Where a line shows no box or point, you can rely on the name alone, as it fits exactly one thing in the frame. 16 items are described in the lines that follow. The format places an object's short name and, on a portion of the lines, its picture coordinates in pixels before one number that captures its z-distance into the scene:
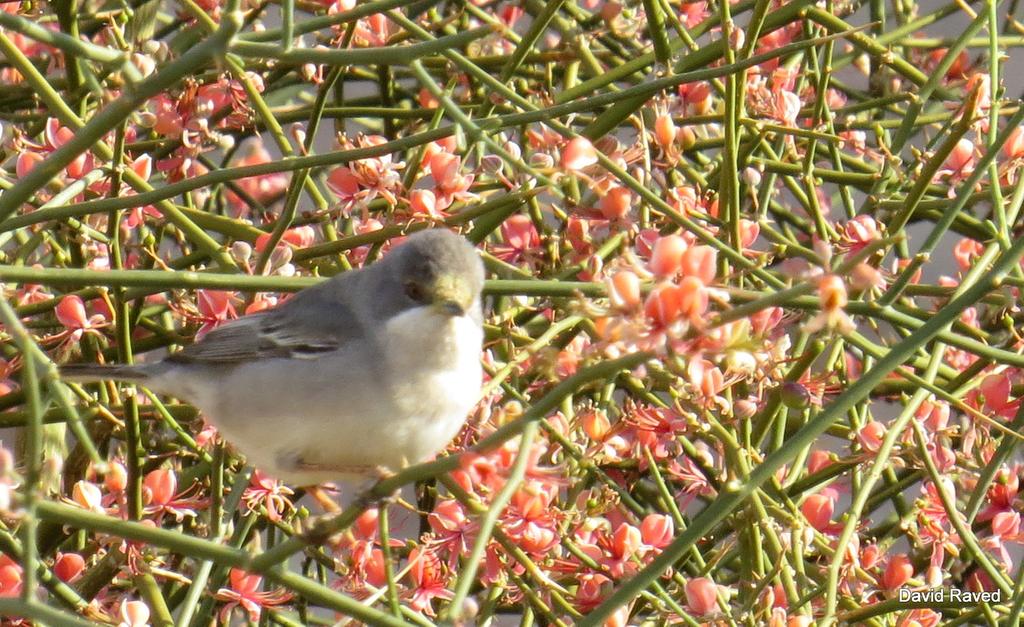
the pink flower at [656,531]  5.18
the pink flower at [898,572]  5.17
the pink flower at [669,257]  3.51
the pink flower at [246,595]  5.22
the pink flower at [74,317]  5.57
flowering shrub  4.57
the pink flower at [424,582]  5.13
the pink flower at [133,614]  4.69
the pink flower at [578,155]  4.89
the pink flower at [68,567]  5.27
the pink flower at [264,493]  5.55
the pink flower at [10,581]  4.96
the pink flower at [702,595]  4.75
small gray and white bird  5.18
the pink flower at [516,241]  5.99
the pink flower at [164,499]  5.33
